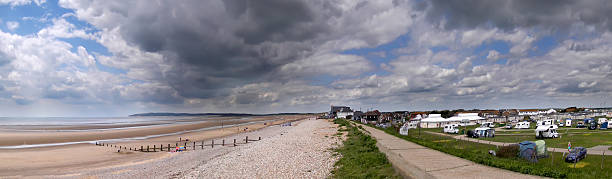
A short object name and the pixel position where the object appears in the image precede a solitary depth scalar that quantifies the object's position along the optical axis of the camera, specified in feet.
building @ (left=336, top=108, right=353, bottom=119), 467.52
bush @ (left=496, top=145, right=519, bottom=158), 55.69
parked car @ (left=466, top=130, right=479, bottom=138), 125.85
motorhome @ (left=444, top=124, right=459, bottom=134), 155.21
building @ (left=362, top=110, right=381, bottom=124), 369.91
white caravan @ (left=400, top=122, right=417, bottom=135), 141.08
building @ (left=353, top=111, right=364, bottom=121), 398.11
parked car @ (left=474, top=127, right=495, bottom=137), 121.39
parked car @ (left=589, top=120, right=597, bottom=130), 137.80
